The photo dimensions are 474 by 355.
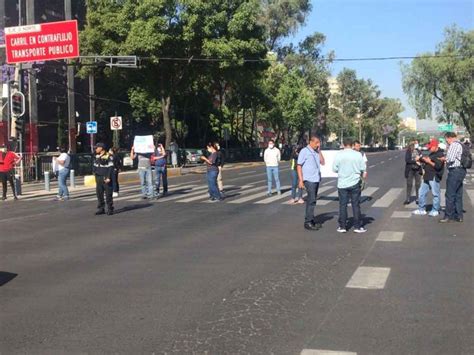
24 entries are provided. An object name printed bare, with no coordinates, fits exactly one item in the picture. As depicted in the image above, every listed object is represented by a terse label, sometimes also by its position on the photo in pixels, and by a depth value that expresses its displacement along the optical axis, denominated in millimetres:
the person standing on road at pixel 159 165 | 17734
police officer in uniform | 13344
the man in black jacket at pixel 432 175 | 12344
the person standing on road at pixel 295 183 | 15766
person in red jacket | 17953
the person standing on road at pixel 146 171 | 16984
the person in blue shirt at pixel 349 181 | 10281
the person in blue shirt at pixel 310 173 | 10766
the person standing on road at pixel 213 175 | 16188
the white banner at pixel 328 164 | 15680
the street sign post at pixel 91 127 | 36384
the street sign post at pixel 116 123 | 34747
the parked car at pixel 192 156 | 46072
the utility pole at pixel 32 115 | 28188
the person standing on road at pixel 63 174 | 17578
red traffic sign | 23391
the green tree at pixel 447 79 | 56219
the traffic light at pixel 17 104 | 22594
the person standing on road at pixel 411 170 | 14834
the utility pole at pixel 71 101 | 32406
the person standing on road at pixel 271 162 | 17219
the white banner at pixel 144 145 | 17016
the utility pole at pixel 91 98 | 38241
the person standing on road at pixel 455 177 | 11242
